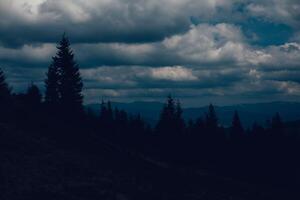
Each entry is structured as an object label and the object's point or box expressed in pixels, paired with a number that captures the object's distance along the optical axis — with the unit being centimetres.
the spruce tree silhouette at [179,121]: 7294
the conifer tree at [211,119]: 7731
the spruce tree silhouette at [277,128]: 7437
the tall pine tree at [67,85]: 6216
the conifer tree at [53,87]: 6426
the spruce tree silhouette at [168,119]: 7181
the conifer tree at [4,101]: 5240
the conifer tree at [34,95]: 6762
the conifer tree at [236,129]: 7705
